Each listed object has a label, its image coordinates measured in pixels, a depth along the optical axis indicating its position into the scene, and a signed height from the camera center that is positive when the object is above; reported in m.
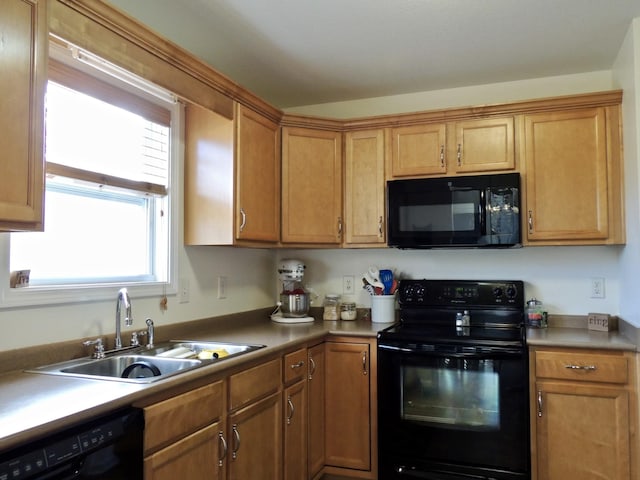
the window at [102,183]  1.96 +0.31
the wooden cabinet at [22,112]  1.36 +0.40
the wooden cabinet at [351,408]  2.77 -0.85
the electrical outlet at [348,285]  3.46 -0.21
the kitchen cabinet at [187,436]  1.52 -0.59
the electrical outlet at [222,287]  2.92 -0.19
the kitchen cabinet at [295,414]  2.40 -0.79
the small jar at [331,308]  3.31 -0.35
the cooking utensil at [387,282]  3.18 -0.18
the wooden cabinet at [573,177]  2.70 +0.42
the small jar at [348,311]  3.29 -0.37
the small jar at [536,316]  2.92 -0.36
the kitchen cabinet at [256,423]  1.96 -0.70
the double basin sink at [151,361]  1.79 -0.42
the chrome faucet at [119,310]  2.05 -0.23
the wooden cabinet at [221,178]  2.57 +0.40
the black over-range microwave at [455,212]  2.79 +0.24
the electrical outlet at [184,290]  2.59 -0.18
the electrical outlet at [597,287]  2.92 -0.20
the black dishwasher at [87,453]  1.14 -0.49
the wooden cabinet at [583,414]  2.38 -0.77
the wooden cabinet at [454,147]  2.89 +0.63
